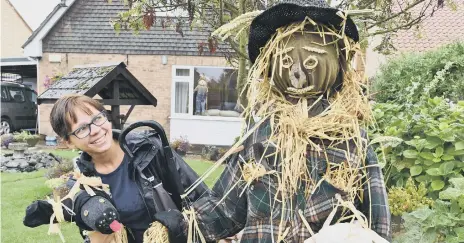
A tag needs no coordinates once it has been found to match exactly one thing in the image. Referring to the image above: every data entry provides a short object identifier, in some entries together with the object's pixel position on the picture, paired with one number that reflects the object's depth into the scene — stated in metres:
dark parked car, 14.57
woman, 2.33
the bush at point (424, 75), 6.49
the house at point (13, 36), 19.44
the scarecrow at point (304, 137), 1.78
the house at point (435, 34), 11.22
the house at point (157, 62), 12.12
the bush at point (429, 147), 3.05
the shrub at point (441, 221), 2.55
